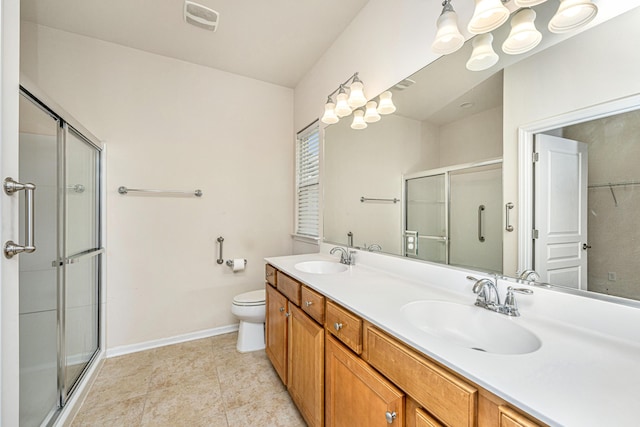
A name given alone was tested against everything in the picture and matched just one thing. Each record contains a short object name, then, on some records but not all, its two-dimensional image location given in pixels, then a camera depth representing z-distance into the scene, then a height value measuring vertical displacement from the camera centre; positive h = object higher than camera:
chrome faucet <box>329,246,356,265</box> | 1.88 -0.32
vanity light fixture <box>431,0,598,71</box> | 0.85 +0.71
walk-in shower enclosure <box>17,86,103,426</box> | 1.32 -0.30
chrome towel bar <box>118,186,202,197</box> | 2.19 +0.19
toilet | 2.16 -0.89
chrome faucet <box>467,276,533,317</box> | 0.92 -0.31
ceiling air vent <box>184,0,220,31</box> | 1.80 +1.41
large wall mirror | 0.77 +0.23
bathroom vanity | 0.54 -0.36
